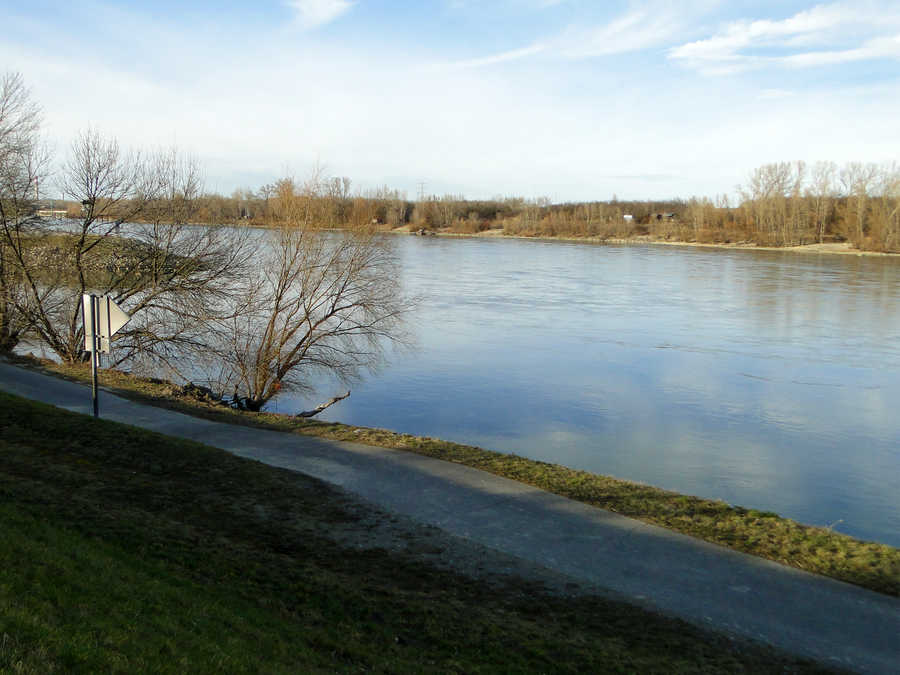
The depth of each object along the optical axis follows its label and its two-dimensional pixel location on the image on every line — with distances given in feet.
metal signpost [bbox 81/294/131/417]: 36.40
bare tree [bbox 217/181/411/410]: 64.69
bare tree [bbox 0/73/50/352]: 69.87
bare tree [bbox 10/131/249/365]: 70.90
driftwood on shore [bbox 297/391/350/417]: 58.39
